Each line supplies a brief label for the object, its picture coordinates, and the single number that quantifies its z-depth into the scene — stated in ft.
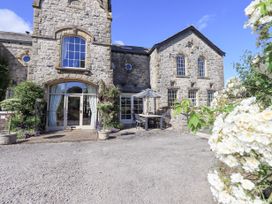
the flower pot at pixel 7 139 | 20.85
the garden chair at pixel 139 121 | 34.99
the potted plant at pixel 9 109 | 20.92
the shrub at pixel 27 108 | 26.48
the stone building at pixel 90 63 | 31.76
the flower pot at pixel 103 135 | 24.34
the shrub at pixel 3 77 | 36.99
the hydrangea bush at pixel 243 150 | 3.01
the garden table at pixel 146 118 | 31.99
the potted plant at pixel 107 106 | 31.23
